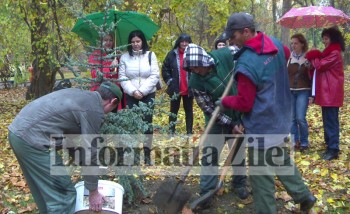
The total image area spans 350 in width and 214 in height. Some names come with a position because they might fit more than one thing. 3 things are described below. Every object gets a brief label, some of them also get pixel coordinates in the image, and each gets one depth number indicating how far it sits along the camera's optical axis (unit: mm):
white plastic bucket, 3783
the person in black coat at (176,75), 7098
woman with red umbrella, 5996
